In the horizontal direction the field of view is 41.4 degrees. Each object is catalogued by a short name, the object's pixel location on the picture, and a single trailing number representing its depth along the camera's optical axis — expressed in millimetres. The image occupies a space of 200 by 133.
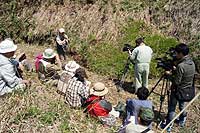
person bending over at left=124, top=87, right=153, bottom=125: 4483
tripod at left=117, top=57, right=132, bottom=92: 6498
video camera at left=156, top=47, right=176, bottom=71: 4974
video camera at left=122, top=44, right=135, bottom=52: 6220
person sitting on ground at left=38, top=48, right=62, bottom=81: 5301
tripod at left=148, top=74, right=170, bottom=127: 5129
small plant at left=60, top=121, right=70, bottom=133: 4075
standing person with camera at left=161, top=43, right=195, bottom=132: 4742
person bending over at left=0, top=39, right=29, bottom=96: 4235
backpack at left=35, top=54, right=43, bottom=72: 5469
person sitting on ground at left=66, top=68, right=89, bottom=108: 4812
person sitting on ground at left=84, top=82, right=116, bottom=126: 4670
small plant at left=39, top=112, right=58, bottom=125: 4091
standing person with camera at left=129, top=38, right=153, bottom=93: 5875
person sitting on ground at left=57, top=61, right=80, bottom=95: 4892
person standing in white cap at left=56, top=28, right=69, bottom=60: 7118
